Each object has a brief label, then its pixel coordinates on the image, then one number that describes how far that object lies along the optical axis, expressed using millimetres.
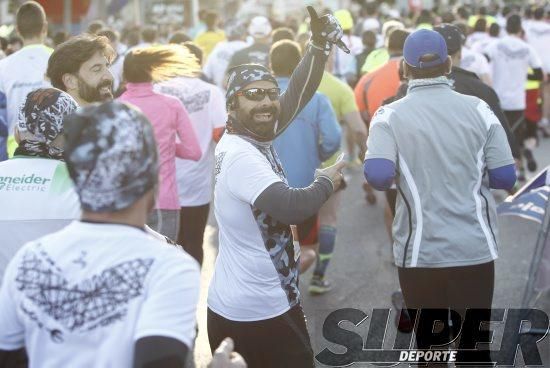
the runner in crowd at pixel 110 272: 2273
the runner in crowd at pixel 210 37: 14844
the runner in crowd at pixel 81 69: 4723
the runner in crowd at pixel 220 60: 12500
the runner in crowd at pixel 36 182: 3328
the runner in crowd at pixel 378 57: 9633
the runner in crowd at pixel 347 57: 12395
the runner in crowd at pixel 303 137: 6543
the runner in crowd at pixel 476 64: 9547
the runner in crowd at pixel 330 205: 7453
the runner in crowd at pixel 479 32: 14797
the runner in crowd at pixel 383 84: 7637
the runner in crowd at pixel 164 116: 5605
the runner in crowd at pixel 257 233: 3826
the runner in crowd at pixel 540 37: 14648
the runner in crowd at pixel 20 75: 6453
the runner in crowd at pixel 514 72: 11477
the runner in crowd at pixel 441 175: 4438
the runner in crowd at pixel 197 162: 6816
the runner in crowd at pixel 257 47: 9953
